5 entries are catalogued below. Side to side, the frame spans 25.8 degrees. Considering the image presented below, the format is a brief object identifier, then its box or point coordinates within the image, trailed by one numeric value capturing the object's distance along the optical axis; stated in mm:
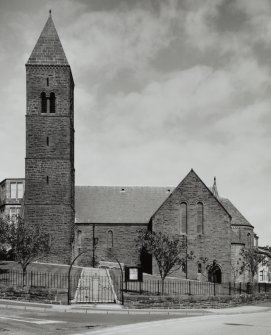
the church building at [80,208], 55938
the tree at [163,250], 41875
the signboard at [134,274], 35312
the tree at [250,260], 56250
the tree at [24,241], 39250
